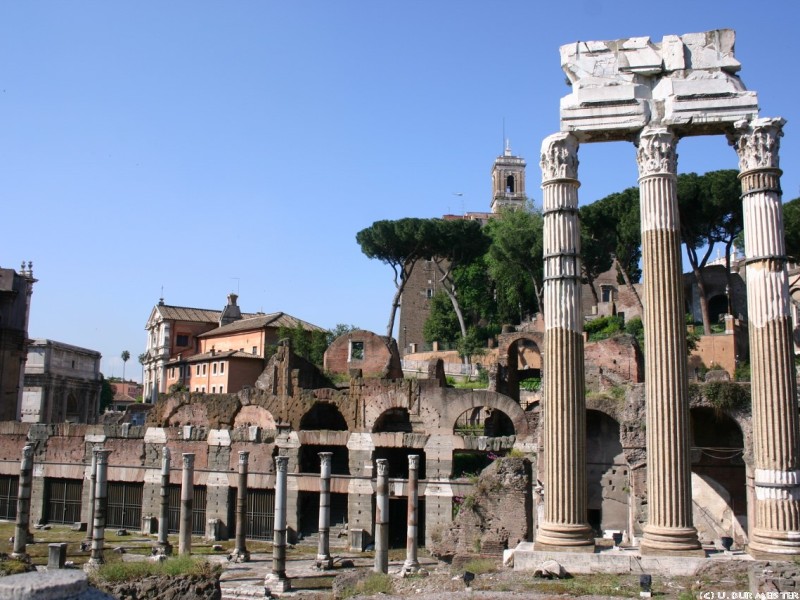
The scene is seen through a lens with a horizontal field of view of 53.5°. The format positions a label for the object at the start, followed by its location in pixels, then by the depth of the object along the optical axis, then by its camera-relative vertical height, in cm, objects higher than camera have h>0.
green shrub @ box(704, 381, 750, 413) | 1662 +121
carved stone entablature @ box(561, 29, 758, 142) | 1191 +552
